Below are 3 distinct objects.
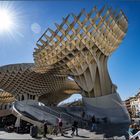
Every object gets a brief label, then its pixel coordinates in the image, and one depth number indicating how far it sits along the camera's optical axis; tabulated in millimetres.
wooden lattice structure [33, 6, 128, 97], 17794
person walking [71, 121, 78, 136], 10041
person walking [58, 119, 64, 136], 10547
